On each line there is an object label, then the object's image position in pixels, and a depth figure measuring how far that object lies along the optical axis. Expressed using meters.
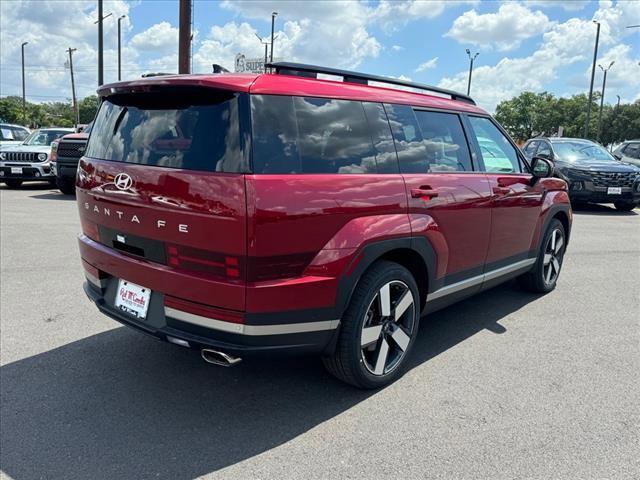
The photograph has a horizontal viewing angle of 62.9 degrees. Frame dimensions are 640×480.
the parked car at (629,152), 15.68
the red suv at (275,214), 2.57
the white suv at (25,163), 14.29
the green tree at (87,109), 98.49
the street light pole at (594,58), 32.28
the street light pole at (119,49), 36.38
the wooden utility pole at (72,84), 50.00
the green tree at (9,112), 79.69
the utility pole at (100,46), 23.50
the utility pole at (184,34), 13.22
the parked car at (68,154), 12.03
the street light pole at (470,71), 40.46
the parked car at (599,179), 12.12
